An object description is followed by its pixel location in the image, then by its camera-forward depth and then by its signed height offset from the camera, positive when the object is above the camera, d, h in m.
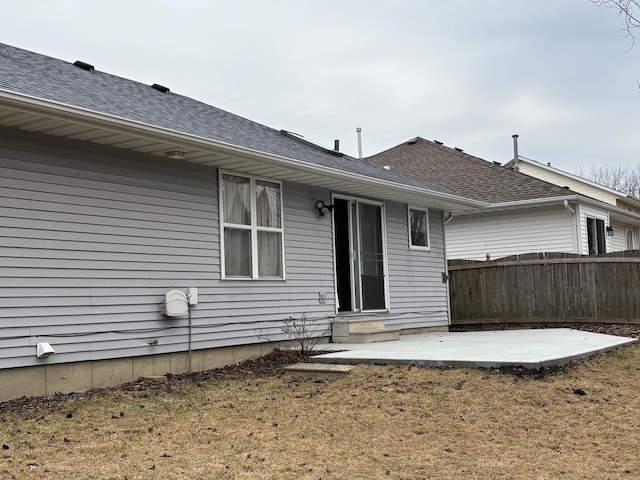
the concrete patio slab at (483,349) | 7.00 -0.81
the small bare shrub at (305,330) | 9.20 -0.57
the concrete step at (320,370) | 7.12 -0.88
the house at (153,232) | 6.35 +0.72
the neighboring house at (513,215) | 15.80 +1.60
